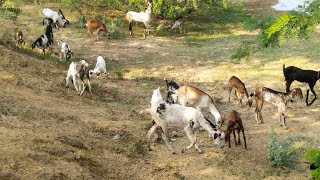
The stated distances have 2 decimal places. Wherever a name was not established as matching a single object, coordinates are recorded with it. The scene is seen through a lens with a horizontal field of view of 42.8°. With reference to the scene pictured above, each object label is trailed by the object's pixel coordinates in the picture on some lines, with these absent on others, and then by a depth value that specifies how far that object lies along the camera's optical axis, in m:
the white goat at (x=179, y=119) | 9.77
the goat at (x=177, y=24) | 24.78
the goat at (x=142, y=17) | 23.52
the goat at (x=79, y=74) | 13.45
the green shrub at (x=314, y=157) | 4.95
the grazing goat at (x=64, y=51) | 17.13
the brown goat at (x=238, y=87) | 13.99
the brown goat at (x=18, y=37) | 17.45
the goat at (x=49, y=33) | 17.87
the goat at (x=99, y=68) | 15.86
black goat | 14.62
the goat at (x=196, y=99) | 12.09
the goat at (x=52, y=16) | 22.78
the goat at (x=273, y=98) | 12.48
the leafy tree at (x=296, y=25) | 5.55
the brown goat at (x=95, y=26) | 21.64
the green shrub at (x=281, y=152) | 9.42
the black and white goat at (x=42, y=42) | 17.17
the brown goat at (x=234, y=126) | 10.36
